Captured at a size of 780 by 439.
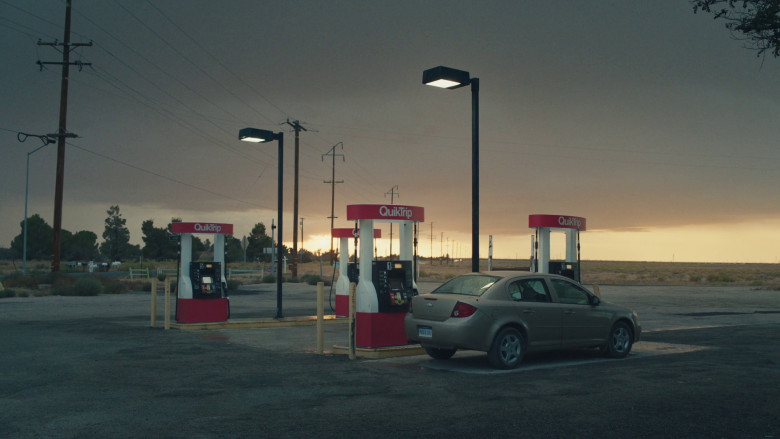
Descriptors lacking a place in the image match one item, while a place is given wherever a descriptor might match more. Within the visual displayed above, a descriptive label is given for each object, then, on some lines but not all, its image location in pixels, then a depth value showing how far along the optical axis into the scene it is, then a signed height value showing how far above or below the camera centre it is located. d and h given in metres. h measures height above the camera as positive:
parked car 11.10 -0.89
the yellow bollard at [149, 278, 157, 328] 18.55 -1.26
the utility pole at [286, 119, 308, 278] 53.63 +4.55
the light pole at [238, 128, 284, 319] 18.76 +3.50
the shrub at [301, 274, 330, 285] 52.78 -1.16
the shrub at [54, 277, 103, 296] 36.53 -1.37
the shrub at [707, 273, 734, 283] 77.06 -1.21
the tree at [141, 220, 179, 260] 136.25 +4.07
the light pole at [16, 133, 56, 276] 55.09 +6.17
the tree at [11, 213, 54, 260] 129.88 +4.25
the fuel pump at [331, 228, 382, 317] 21.52 -0.22
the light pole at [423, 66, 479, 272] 12.88 +3.43
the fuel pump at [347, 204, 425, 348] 13.55 -0.47
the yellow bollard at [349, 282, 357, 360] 12.74 -0.99
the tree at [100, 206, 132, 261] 149.62 +5.70
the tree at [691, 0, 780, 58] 8.67 +3.13
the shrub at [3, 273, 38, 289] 41.66 -1.23
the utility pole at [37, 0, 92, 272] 39.84 +6.41
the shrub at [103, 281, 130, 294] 39.03 -1.45
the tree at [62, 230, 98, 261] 135.62 +3.18
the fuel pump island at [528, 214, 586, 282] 16.39 +0.52
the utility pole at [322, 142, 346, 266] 71.54 +6.74
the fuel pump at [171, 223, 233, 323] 19.12 -0.64
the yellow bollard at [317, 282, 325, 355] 13.36 -1.14
